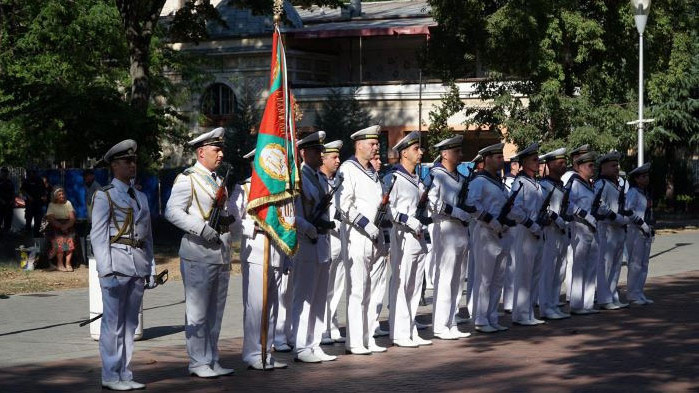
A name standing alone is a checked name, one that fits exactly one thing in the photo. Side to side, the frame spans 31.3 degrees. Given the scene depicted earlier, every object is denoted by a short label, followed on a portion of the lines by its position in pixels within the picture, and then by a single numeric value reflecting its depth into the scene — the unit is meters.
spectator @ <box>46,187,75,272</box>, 22.27
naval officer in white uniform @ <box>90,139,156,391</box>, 10.31
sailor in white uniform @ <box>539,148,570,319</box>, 15.64
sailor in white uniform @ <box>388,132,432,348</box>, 13.10
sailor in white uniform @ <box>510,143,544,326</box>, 14.91
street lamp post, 24.77
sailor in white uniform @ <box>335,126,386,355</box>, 12.47
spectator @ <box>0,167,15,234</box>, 31.34
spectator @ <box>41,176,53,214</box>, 30.80
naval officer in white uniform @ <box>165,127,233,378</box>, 10.87
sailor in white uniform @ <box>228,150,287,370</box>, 11.48
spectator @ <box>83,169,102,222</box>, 27.90
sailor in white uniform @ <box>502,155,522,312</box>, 14.83
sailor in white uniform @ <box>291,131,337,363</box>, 12.02
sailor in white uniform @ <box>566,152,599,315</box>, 16.16
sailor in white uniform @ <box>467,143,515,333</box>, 14.32
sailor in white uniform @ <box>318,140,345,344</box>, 12.46
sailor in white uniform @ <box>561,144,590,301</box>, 16.48
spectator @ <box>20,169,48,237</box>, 30.47
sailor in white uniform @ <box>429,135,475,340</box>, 13.75
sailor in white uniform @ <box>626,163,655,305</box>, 17.16
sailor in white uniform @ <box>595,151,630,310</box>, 16.64
